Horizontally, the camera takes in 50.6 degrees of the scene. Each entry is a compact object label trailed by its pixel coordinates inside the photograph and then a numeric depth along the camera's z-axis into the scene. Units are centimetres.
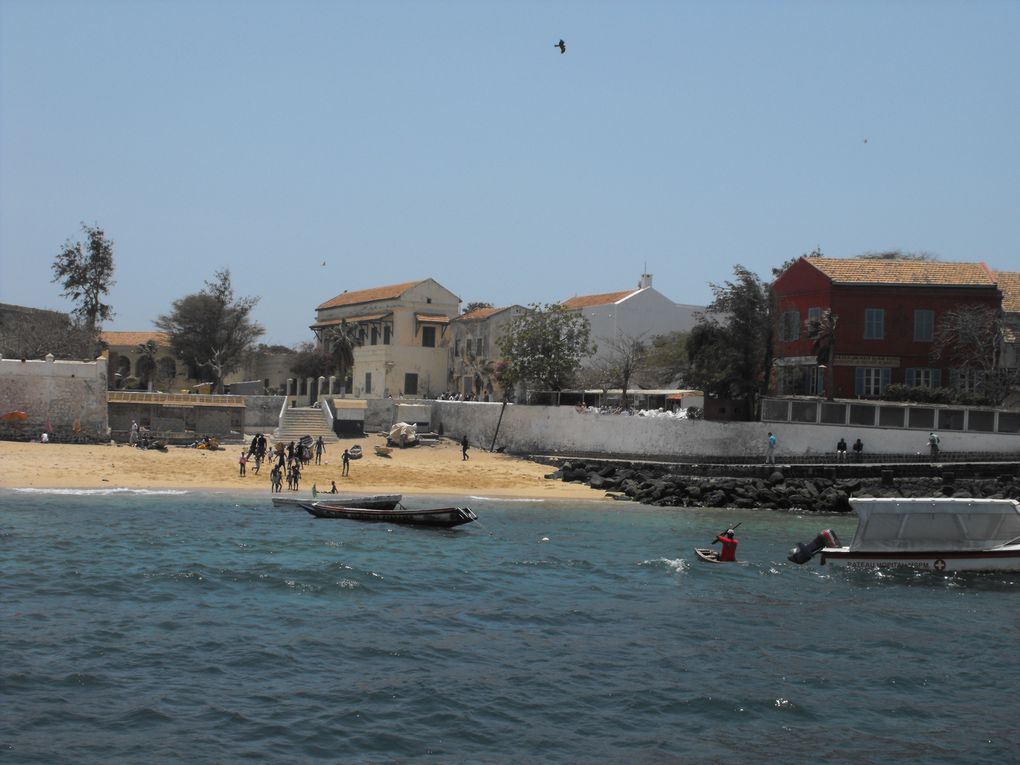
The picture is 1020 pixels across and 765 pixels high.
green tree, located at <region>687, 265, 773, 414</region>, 5228
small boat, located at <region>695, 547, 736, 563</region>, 3120
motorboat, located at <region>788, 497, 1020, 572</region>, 3105
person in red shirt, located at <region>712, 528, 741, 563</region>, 3138
